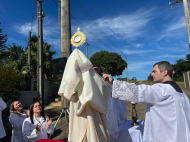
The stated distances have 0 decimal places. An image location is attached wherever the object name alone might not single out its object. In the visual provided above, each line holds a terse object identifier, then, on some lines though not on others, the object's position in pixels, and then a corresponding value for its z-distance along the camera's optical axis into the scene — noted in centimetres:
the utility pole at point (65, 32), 677
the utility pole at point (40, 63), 674
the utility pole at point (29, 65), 1405
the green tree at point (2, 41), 1735
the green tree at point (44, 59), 1515
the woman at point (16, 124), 333
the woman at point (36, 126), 277
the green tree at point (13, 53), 1770
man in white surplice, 175
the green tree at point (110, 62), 2826
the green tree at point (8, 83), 824
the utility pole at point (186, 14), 1088
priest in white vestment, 178
